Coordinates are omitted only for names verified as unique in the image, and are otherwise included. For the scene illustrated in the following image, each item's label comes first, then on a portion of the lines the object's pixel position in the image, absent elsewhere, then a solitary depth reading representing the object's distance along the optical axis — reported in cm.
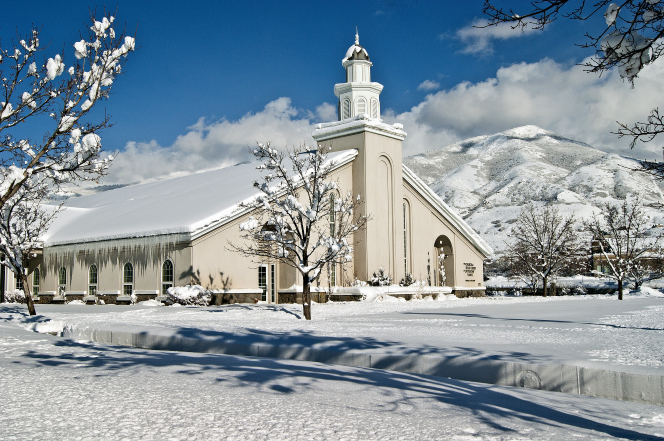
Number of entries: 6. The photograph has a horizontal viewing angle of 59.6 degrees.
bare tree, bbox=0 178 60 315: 1973
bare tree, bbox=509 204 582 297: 3948
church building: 2477
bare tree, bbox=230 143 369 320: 1856
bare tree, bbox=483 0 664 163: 520
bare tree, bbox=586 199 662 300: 3509
